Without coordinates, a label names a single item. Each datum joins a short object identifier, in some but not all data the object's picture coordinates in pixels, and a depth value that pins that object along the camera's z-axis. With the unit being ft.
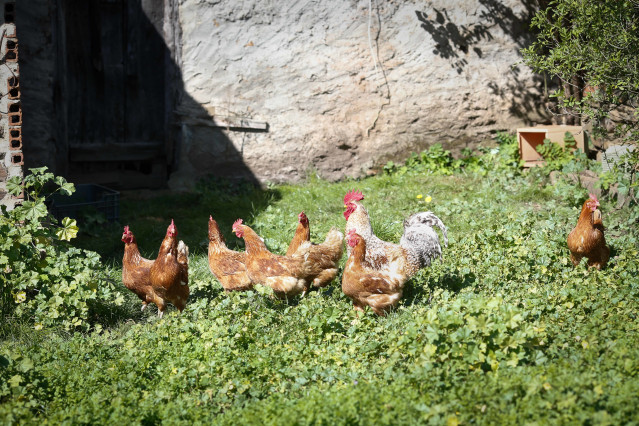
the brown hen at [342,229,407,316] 17.74
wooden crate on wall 32.91
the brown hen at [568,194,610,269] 20.10
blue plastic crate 28.30
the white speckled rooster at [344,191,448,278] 18.45
